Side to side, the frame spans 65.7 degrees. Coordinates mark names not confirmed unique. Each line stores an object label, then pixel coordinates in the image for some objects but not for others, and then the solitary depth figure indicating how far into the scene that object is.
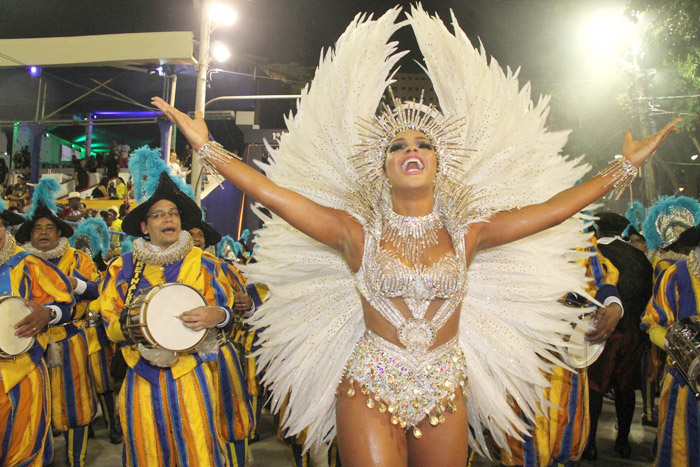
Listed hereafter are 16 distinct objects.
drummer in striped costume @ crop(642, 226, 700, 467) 3.55
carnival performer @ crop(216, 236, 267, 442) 4.69
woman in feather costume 2.61
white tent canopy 14.22
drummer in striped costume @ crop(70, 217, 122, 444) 5.82
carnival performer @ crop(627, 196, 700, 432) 5.86
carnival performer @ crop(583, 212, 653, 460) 5.22
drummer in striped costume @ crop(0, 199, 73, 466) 3.88
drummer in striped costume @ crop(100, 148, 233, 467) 3.56
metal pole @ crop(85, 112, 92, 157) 18.53
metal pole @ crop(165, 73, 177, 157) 10.66
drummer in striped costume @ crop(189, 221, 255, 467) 4.31
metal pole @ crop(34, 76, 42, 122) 16.72
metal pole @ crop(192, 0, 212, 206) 9.55
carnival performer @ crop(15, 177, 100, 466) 5.03
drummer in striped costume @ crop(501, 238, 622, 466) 3.83
